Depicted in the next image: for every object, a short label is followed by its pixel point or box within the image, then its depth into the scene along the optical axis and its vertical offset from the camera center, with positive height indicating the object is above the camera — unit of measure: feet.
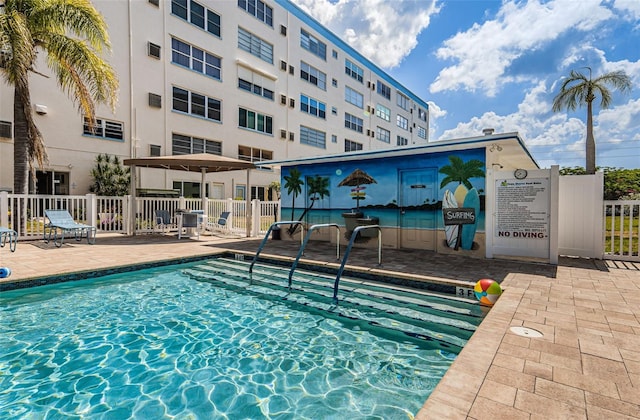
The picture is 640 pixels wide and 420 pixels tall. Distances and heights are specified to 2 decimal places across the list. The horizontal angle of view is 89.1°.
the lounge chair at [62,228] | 29.05 -1.98
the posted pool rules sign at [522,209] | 22.75 -0.09
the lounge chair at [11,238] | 25.27 -2.74
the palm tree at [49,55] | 27.76 +13.93
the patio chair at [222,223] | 40.50 -2.22
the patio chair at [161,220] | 38.70 -1.66
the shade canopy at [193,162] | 35.17 +4.89
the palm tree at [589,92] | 61.21 +22.66
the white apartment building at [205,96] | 47.01 +22.14
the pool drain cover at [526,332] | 10.26 -4.01
